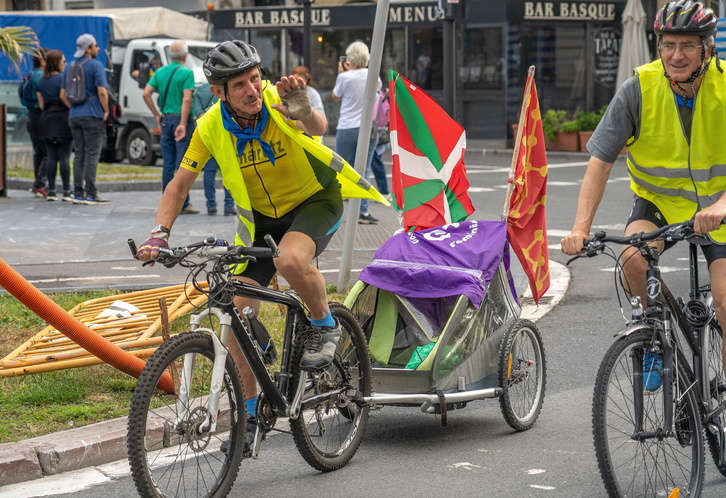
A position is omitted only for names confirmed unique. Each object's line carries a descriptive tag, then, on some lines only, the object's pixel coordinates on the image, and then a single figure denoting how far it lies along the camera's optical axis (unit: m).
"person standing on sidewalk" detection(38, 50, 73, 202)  25.03
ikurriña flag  10.35
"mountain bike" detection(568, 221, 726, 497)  6.83
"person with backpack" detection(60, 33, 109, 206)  23.86
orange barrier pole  8.87
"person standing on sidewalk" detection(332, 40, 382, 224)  22.09
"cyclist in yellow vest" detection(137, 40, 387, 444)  7.74
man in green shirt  22.36
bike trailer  8.90
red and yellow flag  9.90
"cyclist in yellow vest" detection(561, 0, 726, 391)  7.40
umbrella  43.15
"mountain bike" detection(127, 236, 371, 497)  6.72
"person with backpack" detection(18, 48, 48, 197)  26.08
